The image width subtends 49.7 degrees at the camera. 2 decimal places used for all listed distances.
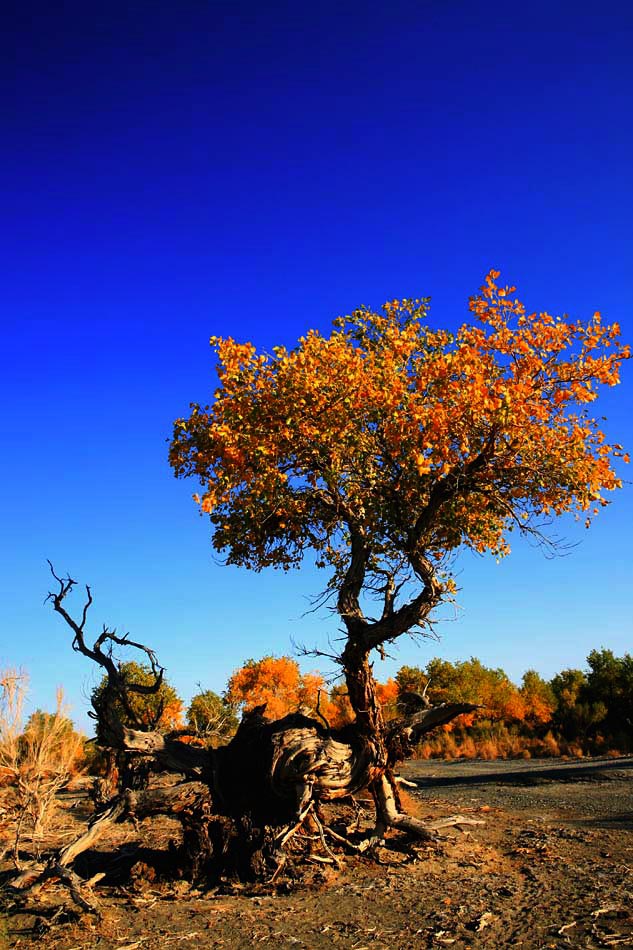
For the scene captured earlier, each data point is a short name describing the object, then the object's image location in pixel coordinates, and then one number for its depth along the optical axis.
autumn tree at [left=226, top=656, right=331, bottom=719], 46.22
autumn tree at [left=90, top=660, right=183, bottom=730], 31.01
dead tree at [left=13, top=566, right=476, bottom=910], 11.52
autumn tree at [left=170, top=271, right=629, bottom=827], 11.91
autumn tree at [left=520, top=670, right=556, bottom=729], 42.81
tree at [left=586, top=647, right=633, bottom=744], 36.31
